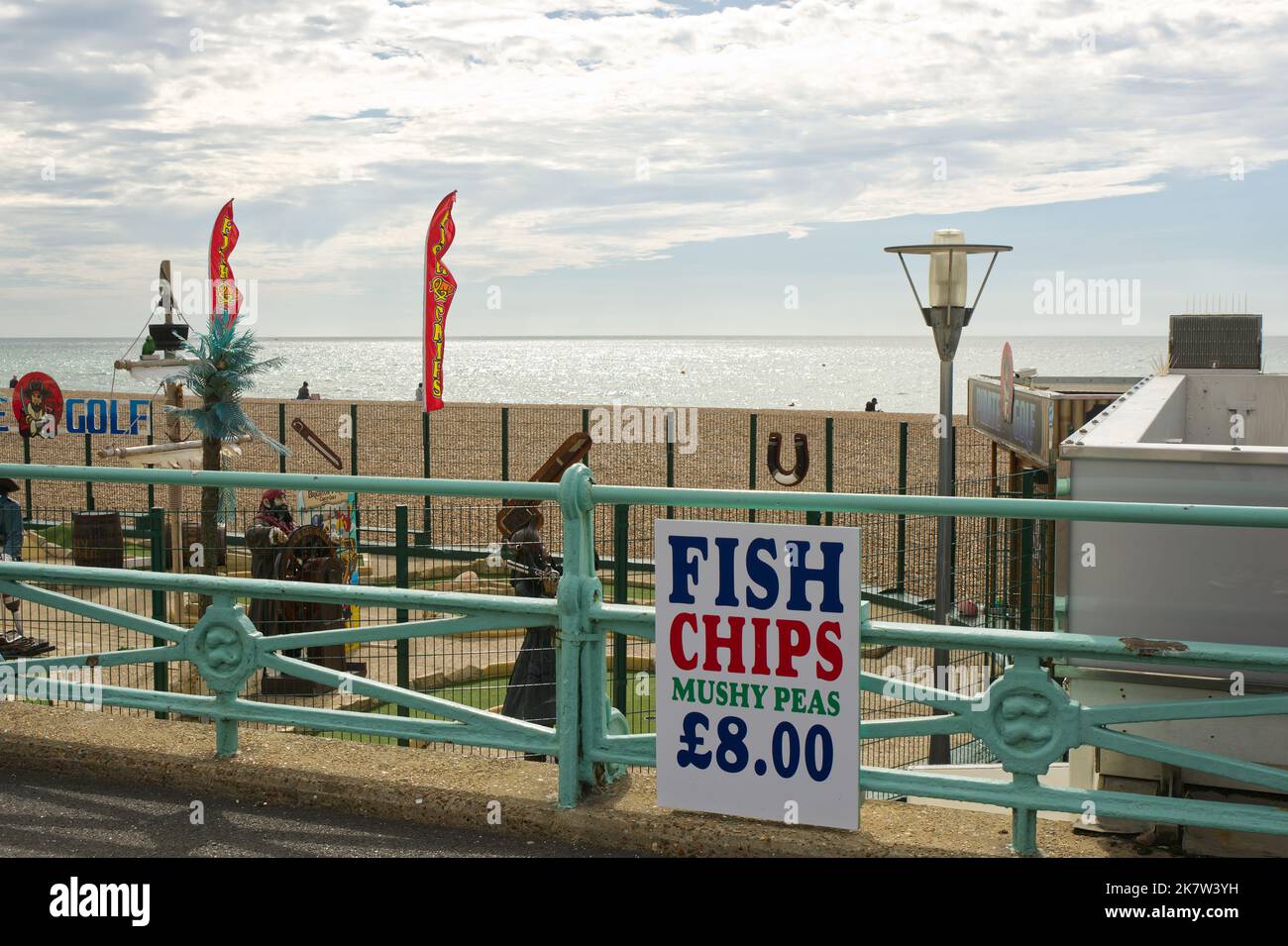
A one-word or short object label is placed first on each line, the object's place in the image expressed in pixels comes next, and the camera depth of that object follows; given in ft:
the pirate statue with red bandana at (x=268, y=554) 35.63
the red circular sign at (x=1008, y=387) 44.73
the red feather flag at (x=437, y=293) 77.51
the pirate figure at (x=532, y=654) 26.37
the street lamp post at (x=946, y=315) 32.17
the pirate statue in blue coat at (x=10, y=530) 39.53
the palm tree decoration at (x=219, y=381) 44.68
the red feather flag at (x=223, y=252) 79.61
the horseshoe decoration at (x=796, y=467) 68.33
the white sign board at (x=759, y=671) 12.78
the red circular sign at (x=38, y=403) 77.92
